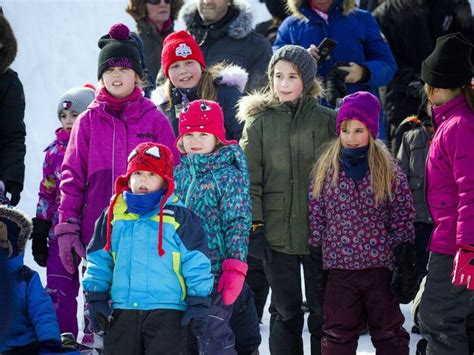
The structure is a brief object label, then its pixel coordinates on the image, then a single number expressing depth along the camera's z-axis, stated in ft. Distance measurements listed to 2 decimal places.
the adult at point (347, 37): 50.60
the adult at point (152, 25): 57.00
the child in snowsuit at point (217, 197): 38.29
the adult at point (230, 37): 52.06
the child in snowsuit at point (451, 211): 36.68
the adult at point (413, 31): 59.16
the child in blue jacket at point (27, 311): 40.78
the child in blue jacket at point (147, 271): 35.78
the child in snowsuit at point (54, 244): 46.03
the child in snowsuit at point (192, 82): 46.83
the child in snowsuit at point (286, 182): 42.52
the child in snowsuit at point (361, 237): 40.22
